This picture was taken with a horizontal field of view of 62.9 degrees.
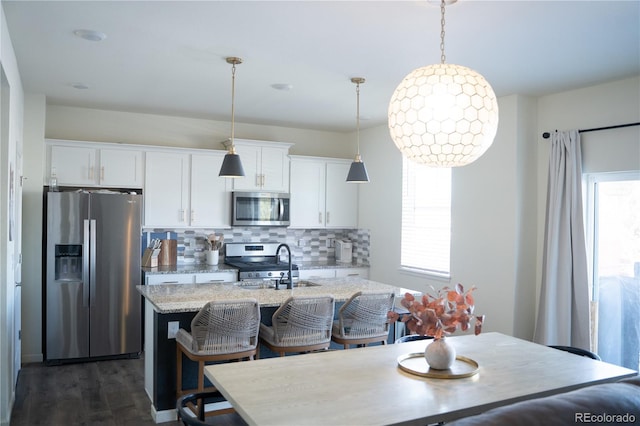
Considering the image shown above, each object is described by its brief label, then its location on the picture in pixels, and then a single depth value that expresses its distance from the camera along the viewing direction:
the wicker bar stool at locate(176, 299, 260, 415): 3.23
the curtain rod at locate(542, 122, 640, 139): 4.03
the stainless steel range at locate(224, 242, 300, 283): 5.84
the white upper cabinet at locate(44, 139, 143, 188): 5.37
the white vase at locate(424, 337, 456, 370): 2.39
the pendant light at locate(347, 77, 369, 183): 4.52
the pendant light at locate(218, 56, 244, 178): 4.02
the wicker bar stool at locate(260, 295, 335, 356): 3.44
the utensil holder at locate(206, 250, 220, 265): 6.18
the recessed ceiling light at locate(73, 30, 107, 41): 3.29
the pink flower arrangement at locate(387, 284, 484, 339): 2.33
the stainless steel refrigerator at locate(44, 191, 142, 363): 5.08
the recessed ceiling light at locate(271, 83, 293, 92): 4.55
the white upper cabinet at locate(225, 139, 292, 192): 6.27
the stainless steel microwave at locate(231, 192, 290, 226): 6.21
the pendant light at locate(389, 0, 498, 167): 2.02
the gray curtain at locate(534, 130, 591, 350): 4.38
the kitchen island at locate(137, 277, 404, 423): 3.58
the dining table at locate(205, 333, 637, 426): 1.89
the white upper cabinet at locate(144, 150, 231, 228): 5.82
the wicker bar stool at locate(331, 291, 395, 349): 3.64
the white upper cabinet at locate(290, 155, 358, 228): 6.70
